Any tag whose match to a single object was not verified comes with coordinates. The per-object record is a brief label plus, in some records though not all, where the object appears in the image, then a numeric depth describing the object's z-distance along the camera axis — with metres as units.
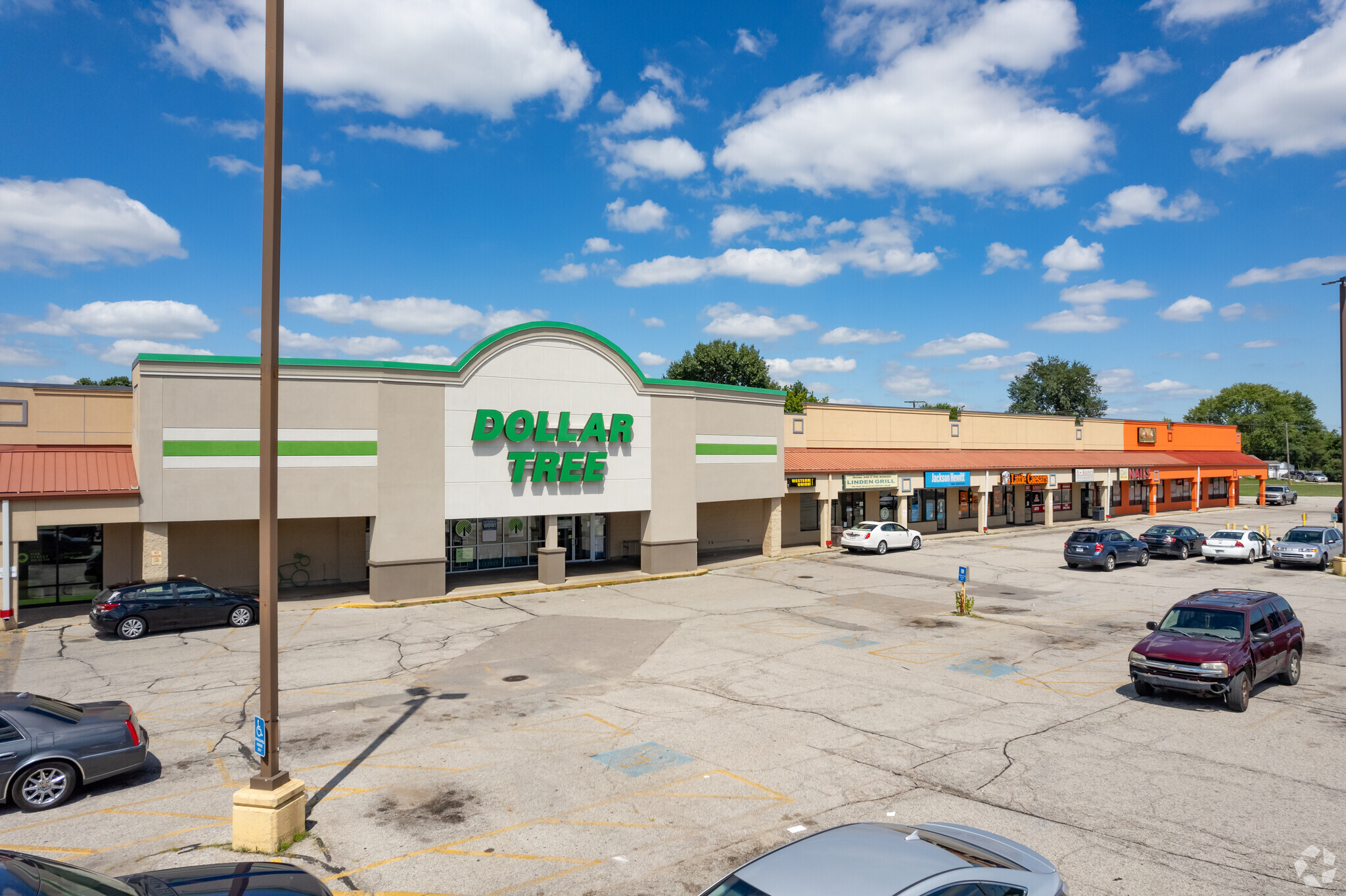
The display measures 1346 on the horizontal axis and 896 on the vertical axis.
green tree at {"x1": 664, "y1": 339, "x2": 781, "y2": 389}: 72.00
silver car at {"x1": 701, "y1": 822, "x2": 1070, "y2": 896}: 4.86
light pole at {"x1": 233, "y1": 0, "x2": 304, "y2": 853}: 8.70
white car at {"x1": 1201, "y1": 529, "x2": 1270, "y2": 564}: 33.25
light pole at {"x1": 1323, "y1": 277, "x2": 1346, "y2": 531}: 27.08
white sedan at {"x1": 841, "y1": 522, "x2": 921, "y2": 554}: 36.84
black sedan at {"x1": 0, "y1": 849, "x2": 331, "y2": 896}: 4.96
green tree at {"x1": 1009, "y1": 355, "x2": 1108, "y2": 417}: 103.38
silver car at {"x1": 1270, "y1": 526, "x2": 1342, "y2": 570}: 31.11
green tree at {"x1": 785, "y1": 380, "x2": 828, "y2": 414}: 71.25
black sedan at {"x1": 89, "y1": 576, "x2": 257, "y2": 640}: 20.17
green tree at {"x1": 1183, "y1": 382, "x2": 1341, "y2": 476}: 124.06
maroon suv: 13.63
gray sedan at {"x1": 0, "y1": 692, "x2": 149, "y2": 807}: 9.84
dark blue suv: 31.89
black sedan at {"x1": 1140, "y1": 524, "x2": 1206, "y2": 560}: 35.03
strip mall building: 23.08
